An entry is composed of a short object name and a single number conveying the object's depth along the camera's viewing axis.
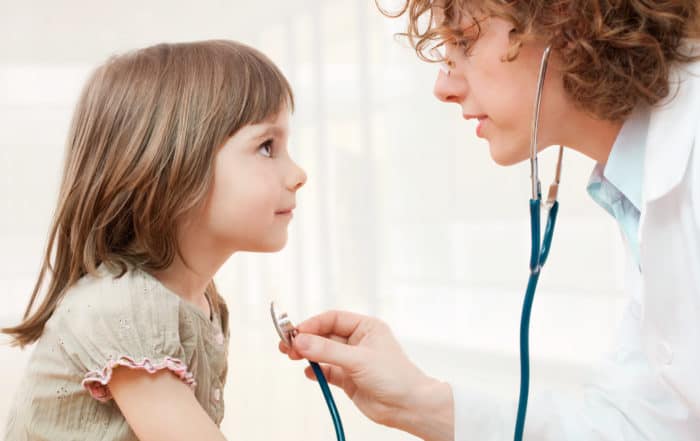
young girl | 1.10
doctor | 1.05
